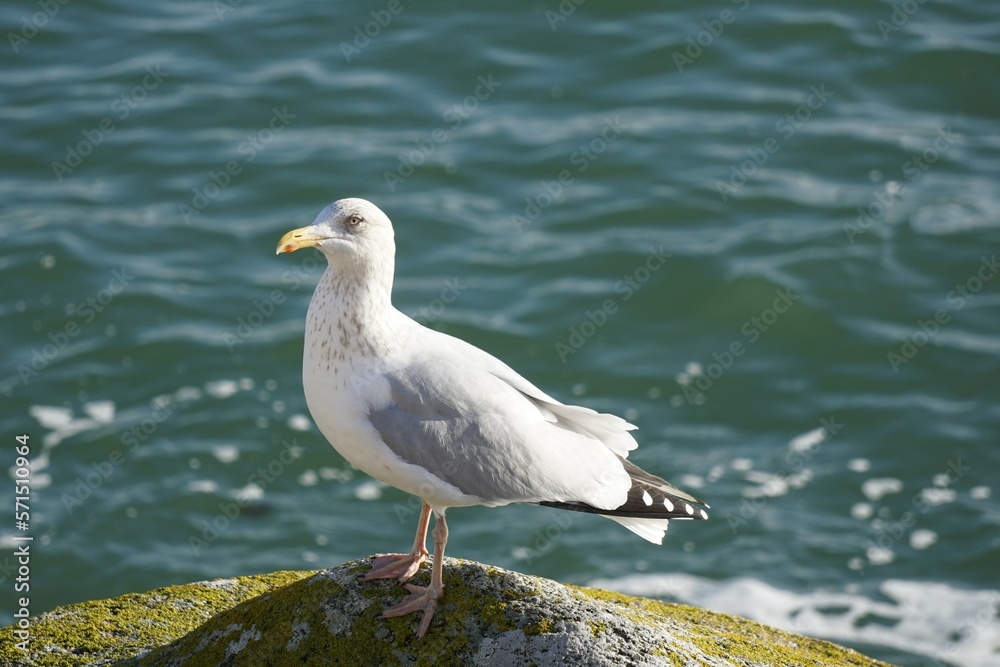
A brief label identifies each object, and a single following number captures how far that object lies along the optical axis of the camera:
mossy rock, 8.23
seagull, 9.48
